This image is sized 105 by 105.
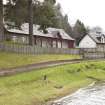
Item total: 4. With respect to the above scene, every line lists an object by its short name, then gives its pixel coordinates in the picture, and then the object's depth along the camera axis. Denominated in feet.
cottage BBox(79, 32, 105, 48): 214.13
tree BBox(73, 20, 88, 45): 263.67
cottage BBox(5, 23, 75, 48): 147.89
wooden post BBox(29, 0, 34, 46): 104.78
